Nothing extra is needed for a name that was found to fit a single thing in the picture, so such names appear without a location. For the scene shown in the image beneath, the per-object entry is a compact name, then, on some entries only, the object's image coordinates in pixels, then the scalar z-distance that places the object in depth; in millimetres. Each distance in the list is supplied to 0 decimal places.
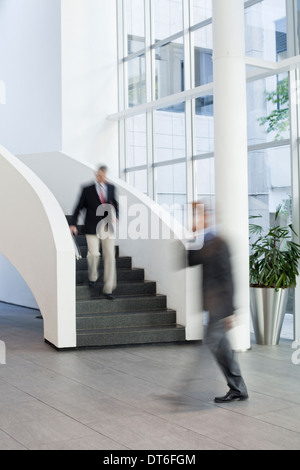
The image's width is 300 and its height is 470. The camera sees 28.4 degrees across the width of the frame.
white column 7395
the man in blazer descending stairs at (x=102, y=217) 8008
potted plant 7863
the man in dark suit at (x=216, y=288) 4785
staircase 7523
